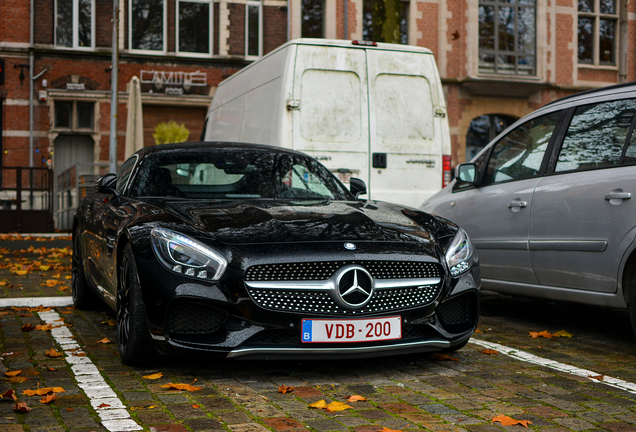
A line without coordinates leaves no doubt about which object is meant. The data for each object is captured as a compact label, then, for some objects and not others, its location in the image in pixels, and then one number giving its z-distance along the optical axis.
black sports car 4.01
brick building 25.61
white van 9.09
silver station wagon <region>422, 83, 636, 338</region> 5.07
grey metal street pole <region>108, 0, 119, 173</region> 20.55
